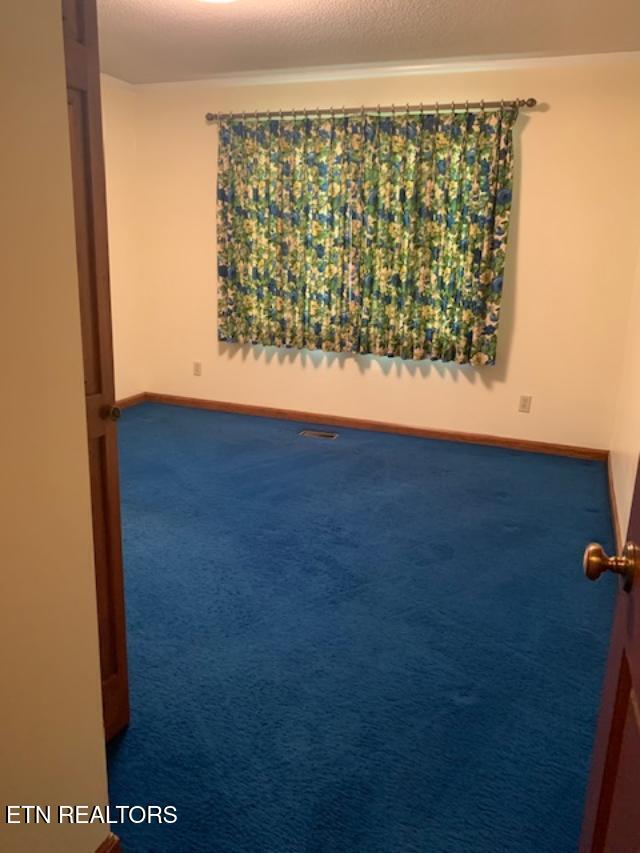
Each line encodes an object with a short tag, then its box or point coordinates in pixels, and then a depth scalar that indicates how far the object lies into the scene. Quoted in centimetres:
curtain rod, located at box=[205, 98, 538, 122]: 406
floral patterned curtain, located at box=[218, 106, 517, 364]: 424
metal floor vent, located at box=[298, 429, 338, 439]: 472
